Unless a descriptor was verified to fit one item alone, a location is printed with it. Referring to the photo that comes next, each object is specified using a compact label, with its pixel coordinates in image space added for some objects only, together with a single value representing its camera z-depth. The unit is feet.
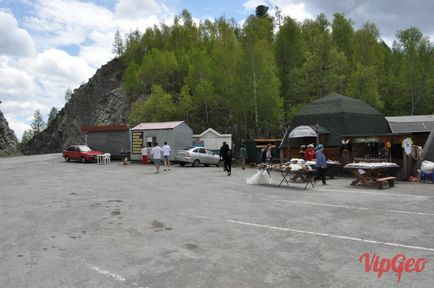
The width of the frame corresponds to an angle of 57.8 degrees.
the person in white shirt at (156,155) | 75.10
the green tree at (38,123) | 405.39
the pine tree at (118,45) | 338.36
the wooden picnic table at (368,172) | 52.85
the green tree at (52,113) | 447.10
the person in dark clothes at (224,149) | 70.79
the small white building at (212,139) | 108.17
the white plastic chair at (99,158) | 106.54
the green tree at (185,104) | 153.99
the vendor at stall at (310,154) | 67.41
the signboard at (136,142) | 108.99
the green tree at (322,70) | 126.00
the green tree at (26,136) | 433.89
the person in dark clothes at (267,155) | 84.94
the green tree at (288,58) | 142.51
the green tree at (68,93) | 435.53
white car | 94.27
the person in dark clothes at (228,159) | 70.02
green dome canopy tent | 87.62
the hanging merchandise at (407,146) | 61.41
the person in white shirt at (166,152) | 79.05
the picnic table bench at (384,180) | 50.24
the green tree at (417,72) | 144.77
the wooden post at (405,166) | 61.26
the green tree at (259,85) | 122.31
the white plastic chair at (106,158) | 106.09
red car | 109.50
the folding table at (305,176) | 53.48
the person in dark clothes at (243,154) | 88.14
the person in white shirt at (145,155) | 102.58
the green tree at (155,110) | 154.61
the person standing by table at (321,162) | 54.90
